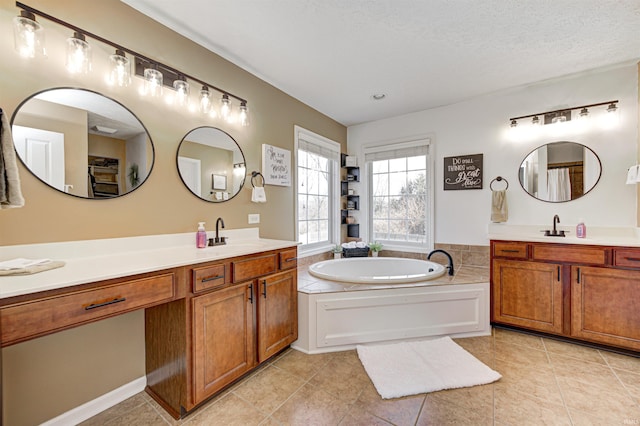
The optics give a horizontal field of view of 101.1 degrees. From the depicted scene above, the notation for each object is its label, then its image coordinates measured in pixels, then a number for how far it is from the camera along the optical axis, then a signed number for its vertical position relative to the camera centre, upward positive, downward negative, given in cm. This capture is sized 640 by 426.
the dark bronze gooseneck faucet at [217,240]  208 -22
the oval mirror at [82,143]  135 +40
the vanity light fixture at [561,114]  247 +99
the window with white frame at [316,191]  323 +28
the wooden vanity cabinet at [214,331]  150 -75
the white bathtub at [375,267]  303 -67
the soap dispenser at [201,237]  196 -19
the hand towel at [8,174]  113 +17
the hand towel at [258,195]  244 +16
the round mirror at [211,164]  201 +40
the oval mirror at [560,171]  260 +42
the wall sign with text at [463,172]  312 +49
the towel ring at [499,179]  299 +37
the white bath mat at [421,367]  176 -116
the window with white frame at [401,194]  352 +25
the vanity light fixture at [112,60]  129 +91
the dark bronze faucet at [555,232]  259 -20
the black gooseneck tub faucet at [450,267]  274 -58
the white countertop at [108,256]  104 -26
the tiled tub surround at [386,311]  222 -88
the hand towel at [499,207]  293 +5
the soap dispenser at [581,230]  251 -18
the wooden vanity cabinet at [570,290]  211 -69
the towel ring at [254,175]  251 +36
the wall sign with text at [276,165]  263 +49
